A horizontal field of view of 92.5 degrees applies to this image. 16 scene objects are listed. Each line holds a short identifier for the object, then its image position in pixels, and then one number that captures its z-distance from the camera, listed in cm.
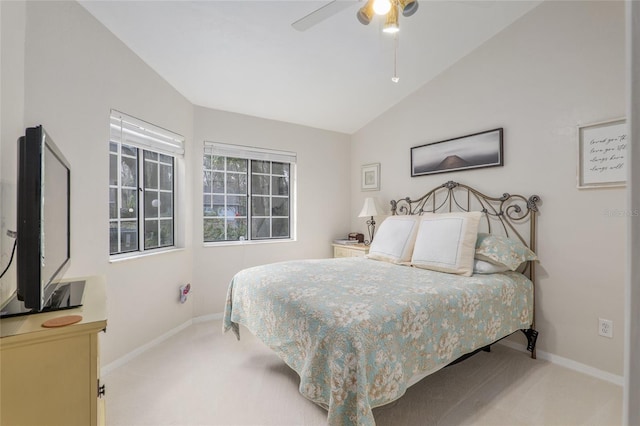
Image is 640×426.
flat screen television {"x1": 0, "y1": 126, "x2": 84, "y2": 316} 95
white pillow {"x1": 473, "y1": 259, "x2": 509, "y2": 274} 236
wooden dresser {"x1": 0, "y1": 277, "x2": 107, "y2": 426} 92
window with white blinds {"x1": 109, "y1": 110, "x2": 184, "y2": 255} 248
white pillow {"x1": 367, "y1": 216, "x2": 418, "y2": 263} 279
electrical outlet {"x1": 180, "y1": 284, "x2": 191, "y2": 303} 308
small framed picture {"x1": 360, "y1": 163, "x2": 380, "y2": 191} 400
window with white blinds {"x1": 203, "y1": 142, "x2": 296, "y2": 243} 348
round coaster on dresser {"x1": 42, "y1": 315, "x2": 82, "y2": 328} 99
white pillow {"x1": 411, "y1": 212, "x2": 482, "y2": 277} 238
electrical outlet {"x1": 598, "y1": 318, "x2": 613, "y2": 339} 219
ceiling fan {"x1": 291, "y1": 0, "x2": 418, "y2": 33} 163
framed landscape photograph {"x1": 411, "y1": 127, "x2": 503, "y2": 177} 280
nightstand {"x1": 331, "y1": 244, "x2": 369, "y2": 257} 369
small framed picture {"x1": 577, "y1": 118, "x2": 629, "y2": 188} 211
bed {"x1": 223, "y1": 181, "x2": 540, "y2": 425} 143
